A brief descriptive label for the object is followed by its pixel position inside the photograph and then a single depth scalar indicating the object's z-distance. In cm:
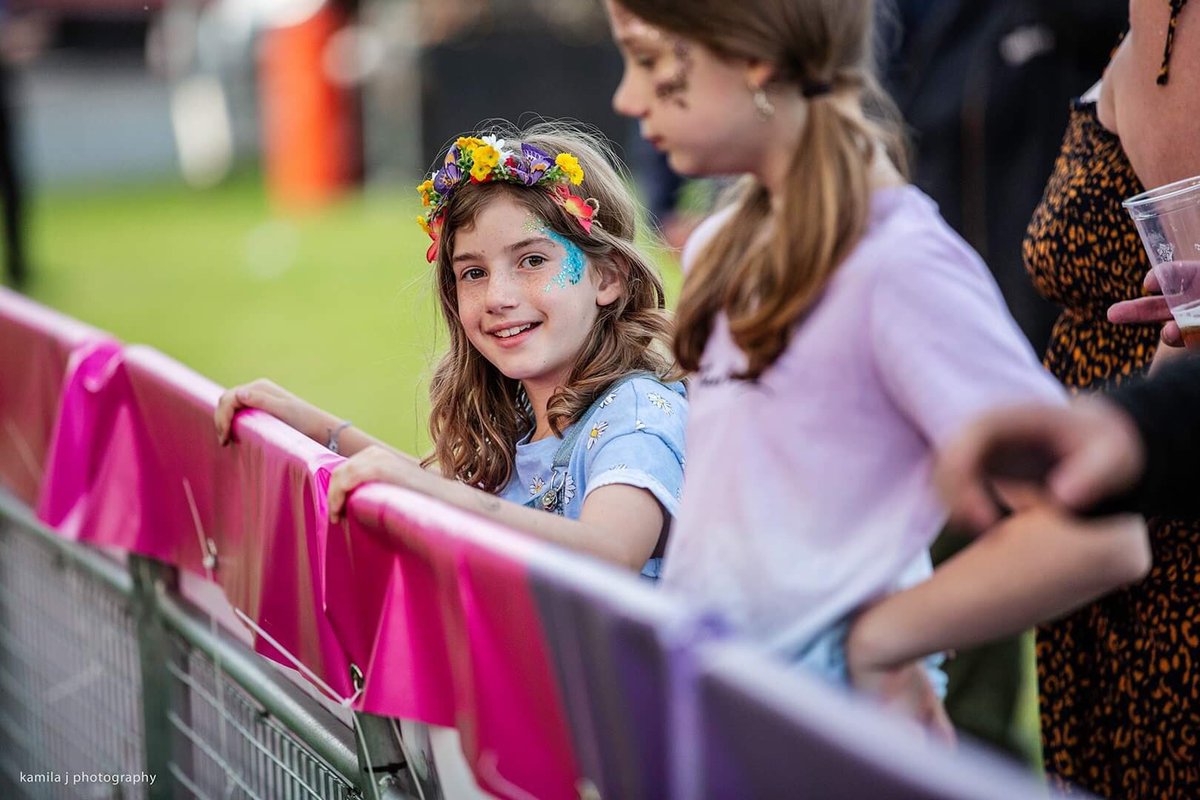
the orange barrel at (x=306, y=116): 1803
